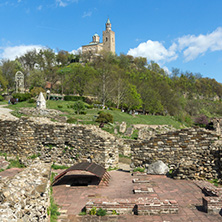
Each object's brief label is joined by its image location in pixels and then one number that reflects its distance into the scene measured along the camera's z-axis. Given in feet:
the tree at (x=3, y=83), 168.59
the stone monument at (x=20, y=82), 157.38
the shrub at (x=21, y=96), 129.23
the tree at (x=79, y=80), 171.42
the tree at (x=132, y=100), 160.66
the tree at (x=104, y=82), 150.14
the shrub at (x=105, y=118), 90.79
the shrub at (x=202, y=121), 172.67
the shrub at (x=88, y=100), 156.04
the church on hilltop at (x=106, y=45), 386.56
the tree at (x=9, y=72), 196.24
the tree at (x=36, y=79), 172.04
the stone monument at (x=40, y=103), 101.50
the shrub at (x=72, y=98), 154.61
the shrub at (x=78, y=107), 111.24
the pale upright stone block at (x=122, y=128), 82.59
